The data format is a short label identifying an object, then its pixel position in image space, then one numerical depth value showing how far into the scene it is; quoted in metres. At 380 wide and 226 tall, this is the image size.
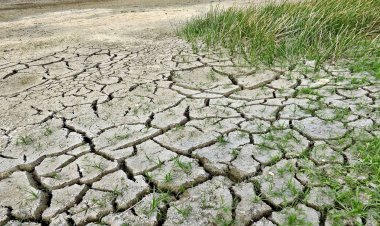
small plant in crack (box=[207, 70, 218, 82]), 3.54
